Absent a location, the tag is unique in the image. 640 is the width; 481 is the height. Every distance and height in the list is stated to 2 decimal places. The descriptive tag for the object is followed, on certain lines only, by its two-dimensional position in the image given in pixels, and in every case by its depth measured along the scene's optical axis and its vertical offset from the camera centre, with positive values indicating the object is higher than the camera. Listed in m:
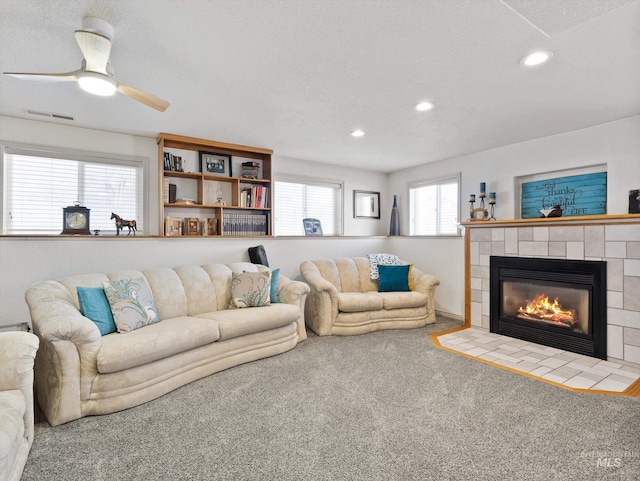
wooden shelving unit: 3.97 +0.65
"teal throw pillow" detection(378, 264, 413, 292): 4.53 -0.53
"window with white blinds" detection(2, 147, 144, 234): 3.34 +0.54
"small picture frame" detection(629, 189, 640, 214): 3.00 +0.37
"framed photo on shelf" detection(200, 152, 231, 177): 4.24 +0.99
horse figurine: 3.58 +0.17
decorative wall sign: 3.46 +0.53
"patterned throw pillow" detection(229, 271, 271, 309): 3.41 -0.53
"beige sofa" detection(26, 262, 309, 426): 2.10 -0.77
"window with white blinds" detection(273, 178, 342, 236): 4.97 +0.56
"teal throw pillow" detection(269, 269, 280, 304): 3.62 -0.51
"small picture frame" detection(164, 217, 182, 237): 3.94 +0.16
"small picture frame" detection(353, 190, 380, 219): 5.66 +0.64
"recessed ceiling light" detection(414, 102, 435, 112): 2.92 +1.22
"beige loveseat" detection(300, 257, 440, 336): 3.96 -0.76
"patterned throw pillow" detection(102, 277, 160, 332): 2.61 -0.54
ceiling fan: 1.78 +1.02
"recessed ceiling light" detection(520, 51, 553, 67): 2.10 +1.20
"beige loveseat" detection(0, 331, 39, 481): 1.45 -0.78
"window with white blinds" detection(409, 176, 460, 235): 4.96 +0.55
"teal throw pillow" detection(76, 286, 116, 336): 2.54 -0.55
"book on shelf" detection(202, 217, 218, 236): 4.22 +0.17
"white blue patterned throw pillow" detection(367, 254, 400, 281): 4.80 -0.31
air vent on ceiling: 3.11 +1.20
